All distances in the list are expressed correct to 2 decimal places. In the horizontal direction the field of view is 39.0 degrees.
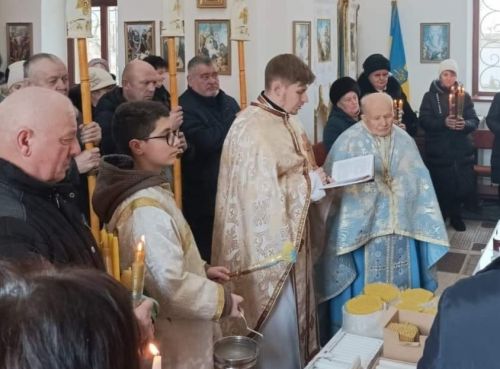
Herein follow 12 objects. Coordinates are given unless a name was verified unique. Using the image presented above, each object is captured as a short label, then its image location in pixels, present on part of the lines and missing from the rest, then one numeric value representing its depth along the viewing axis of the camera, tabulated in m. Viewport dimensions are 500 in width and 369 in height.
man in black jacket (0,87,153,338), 1.72
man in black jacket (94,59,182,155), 3.90
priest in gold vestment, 3.45
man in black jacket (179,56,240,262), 4.22
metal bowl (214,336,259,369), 2.43
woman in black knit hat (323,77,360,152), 5.02
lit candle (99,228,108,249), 2.24
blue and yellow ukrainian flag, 8.70
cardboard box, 2.22
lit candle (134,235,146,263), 1.74
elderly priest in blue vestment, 3.98
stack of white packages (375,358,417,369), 2.19
